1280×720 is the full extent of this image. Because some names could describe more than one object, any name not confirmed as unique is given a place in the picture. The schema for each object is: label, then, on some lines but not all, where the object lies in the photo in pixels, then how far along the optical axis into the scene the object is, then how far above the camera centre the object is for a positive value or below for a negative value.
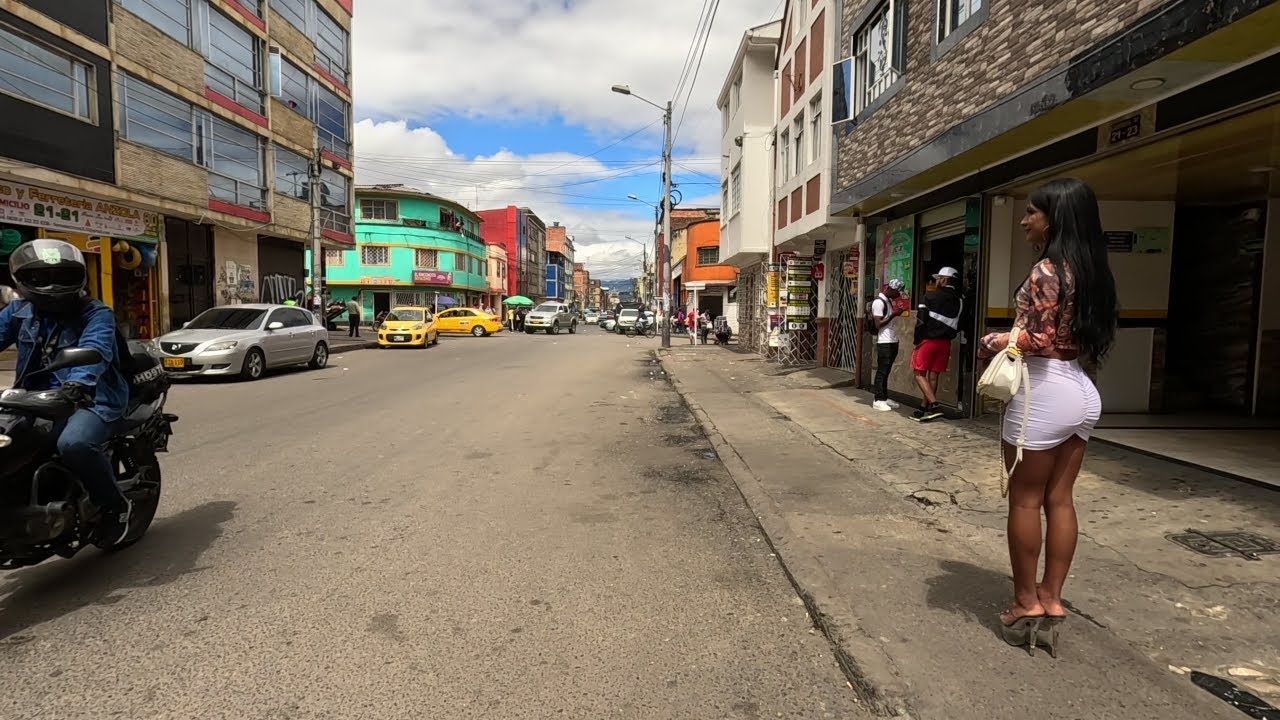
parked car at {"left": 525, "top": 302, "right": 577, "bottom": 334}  38.09 -0.58
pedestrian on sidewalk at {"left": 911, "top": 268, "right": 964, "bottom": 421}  7.70 -0.22
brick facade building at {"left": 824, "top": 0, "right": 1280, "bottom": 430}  4.60 +1.40
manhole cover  3.72 -1.25
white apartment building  19.52 +4.84
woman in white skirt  2.74 -0.27
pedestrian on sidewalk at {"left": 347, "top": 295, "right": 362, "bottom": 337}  26.16 -0.43
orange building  38.06 +2.43
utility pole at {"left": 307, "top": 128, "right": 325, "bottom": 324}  21.89 +2.35
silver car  12.00 -0.72
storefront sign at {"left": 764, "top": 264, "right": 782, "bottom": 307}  16.96 +0.65
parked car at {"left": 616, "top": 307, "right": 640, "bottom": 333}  40.94 -0.55
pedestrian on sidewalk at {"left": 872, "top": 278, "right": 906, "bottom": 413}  8.85 -0.31
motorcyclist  3.21 -0.21
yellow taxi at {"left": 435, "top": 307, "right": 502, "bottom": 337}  33.56 -0.67
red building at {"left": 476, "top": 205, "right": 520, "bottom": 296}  79.31 +9.04
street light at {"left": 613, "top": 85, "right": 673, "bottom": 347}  25.11 +4.06
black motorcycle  2.97 -0.83
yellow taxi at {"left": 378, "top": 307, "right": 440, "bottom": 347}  22.94 -0.75
